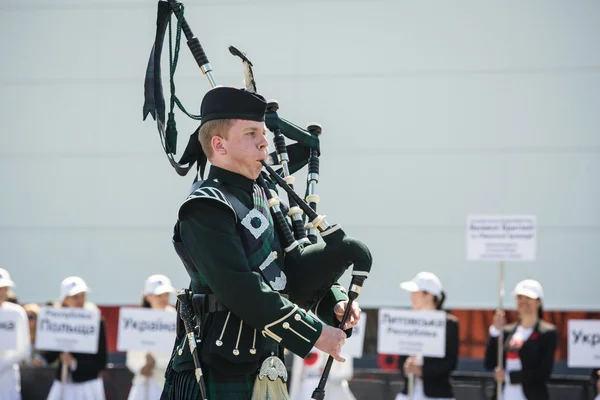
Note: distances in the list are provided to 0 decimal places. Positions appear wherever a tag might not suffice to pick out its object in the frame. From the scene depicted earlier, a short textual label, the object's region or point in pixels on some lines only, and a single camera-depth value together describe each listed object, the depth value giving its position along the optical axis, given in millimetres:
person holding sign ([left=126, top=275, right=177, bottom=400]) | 15781
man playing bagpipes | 6187
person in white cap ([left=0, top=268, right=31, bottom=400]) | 16359
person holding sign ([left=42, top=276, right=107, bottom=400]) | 16281
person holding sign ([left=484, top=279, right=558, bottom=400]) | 15078
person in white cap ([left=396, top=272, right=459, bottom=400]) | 15398
